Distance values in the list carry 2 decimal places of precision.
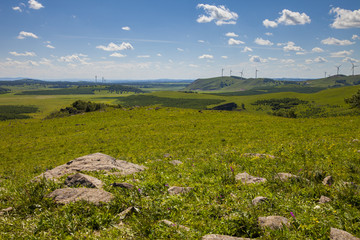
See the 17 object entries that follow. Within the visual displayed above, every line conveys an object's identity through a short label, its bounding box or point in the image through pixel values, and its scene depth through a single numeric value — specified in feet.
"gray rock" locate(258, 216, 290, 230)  20.54
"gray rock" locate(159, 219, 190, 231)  20.50
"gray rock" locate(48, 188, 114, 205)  26.65
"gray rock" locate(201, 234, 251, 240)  18.92
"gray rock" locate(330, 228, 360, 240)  17.85
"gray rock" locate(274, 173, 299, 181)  33.68
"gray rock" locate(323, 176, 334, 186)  31.27
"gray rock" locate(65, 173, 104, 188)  31.65
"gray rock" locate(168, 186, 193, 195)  30.36
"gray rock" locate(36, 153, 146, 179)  43.88
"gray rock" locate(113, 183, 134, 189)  30.54
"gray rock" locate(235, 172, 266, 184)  34.91
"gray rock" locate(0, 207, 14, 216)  26.22
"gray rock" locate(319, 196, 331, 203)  26.03
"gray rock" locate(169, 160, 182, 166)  55.97
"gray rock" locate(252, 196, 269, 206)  25.74
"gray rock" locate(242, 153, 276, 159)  50.11
